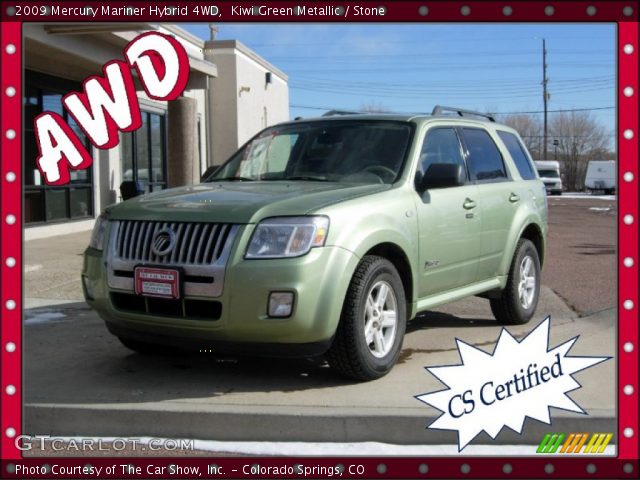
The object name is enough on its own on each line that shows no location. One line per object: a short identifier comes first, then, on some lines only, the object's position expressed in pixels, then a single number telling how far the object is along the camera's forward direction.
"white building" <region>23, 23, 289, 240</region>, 11.51
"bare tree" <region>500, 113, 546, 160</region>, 56.46
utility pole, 49.62
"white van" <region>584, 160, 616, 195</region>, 46.64
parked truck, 46.53
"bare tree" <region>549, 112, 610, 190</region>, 54.72
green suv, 4.38
